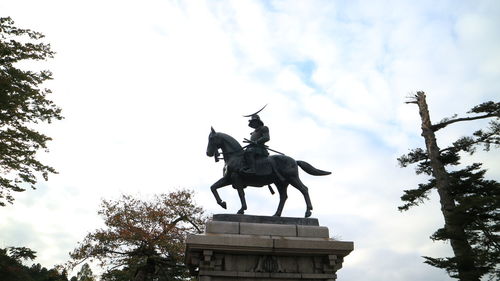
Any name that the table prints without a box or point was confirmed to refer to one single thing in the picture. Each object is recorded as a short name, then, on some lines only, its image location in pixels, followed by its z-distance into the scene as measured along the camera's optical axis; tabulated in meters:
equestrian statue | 9.86
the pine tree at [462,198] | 15.14
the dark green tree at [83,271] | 40.00
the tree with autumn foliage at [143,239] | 22.59
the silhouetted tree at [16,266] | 20.13
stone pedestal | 8.22
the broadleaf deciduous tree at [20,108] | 15.70
